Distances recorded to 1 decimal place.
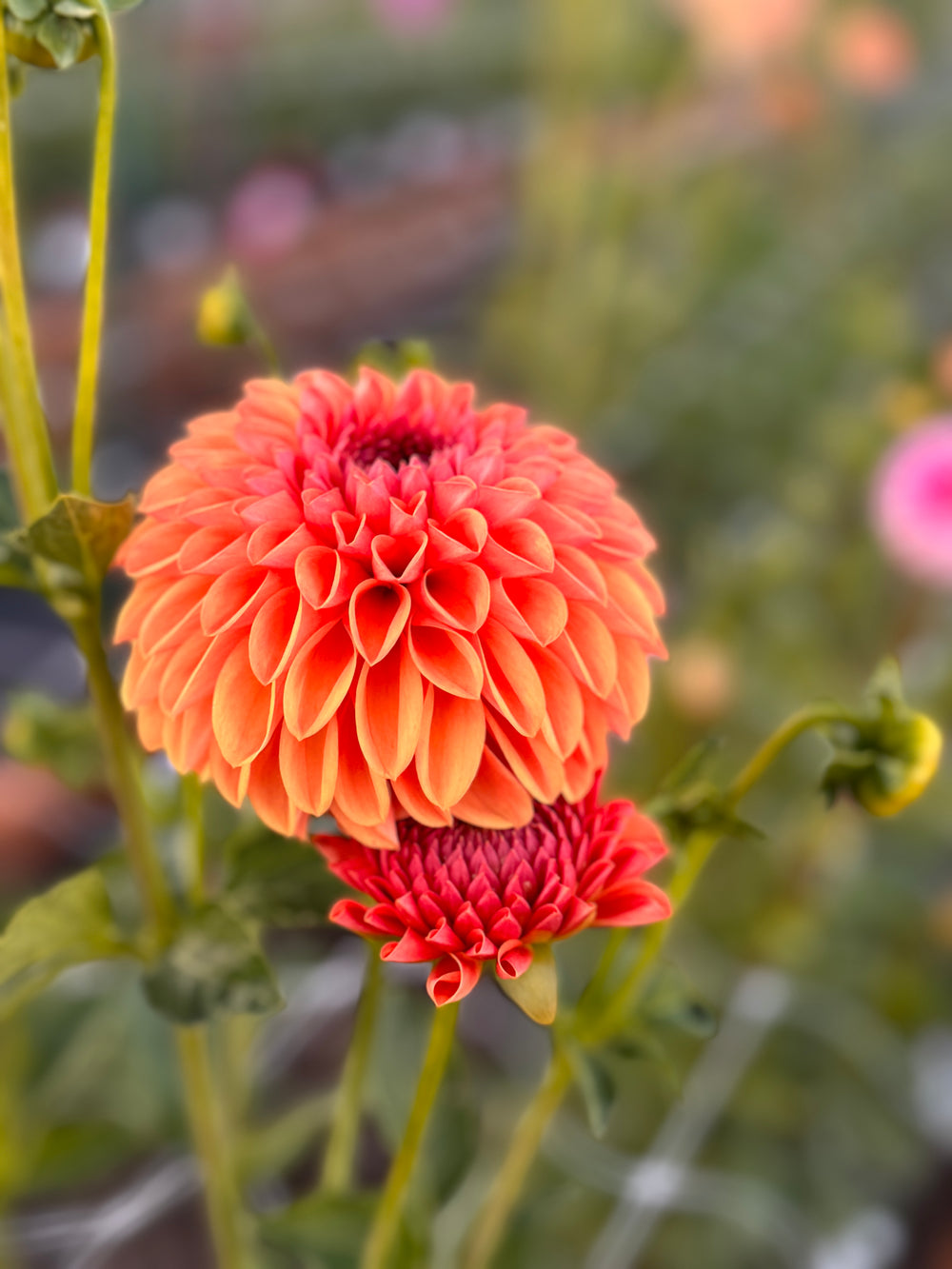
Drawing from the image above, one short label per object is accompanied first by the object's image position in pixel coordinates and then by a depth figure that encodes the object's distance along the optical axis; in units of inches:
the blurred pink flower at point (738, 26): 31.9
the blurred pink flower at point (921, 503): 18.4
